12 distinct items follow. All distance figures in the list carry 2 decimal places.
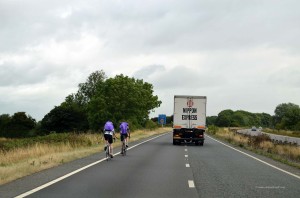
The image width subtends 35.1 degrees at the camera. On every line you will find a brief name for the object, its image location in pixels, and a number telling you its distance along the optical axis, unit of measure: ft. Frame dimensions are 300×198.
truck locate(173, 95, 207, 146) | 123.44
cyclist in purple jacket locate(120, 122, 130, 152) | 79.20
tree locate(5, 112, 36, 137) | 411.79
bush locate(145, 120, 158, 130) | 320.35
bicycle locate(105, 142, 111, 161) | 69.56
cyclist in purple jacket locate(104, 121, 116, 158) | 69.31
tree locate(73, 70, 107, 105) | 437.17
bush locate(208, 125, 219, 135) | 264.03
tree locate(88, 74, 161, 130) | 291.38
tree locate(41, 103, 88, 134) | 375.86
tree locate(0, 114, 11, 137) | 404.28
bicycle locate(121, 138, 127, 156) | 80.89
